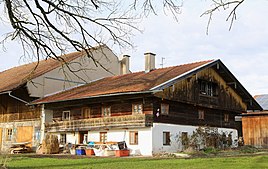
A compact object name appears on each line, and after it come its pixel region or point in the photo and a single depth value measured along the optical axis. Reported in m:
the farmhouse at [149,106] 24.33
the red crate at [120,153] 23.40
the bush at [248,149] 25.19
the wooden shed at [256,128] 35.53
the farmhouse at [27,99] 30.92
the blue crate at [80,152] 25.06
